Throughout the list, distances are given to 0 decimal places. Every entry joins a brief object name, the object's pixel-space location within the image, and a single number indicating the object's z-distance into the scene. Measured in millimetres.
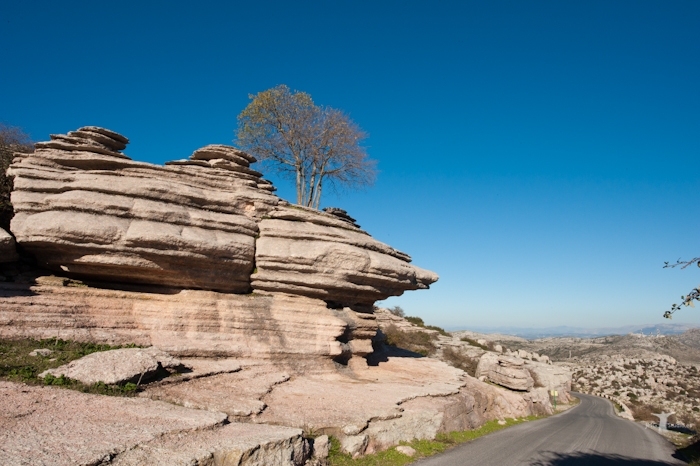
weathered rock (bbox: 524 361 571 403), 41353
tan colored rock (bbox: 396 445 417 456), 11820
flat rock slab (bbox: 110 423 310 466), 7324
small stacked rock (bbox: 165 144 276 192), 19109
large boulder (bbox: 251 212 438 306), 17531
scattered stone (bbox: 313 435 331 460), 10188
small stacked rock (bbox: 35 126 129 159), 16656
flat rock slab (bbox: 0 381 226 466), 6770
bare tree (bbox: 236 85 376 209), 28312
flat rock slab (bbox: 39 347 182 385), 10461
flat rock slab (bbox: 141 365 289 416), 10852
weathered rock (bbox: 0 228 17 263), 14097
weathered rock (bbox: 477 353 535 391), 31125
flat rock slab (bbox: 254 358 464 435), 11469
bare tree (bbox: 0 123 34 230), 17078
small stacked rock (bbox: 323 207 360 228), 22109
